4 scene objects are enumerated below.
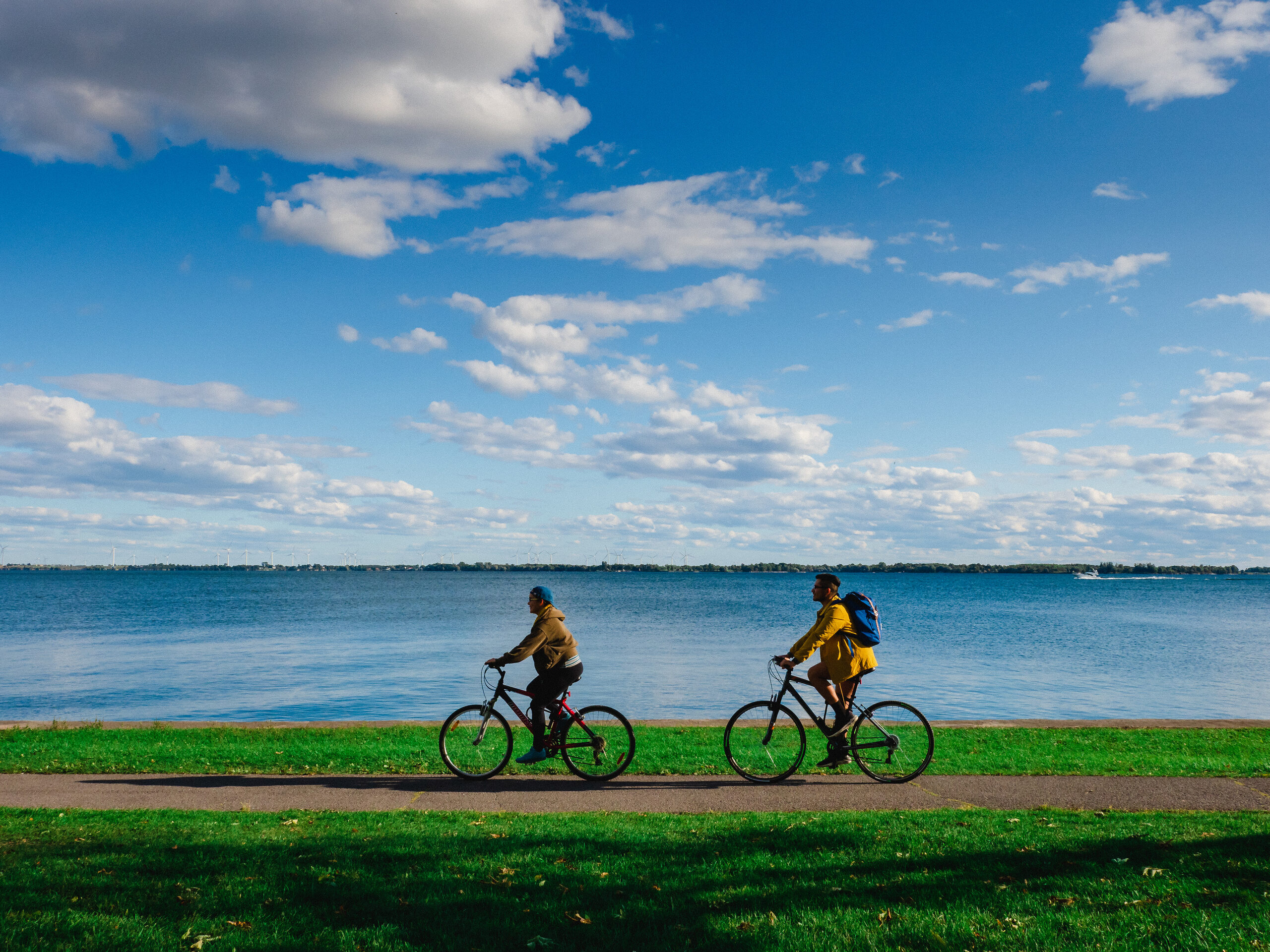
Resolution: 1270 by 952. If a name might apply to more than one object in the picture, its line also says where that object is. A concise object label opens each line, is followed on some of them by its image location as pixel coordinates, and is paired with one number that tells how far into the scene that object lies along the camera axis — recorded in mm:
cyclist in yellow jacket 9305
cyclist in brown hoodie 9500
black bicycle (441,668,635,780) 9797
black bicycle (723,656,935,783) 9828
